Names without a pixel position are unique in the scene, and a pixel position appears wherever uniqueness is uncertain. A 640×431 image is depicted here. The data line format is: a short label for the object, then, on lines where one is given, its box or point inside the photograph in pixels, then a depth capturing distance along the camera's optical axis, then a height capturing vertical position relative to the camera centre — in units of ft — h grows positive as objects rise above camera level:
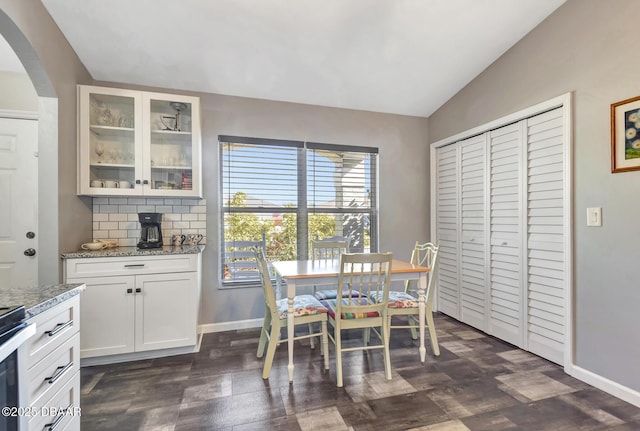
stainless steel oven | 2.89 -1.58
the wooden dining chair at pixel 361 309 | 6.76 -2.26
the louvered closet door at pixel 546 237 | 7.77 -0.59
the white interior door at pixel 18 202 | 8.39 +0.38
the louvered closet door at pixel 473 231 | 10.08 -0.57
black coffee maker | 8.65 -0.43
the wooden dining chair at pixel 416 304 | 8.07 -2.41
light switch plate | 6.82 -0.04
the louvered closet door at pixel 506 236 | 8.91 -0.64
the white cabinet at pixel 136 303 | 7.57 -2.32
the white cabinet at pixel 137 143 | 8.21 +2.11
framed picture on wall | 6.20 +1.69
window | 10.37 +0.72
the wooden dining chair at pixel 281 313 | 7.15 -2.43
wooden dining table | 7.11 -1.49
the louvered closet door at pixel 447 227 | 11.25 -0.47
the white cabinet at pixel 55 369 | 3.49 -1.98
